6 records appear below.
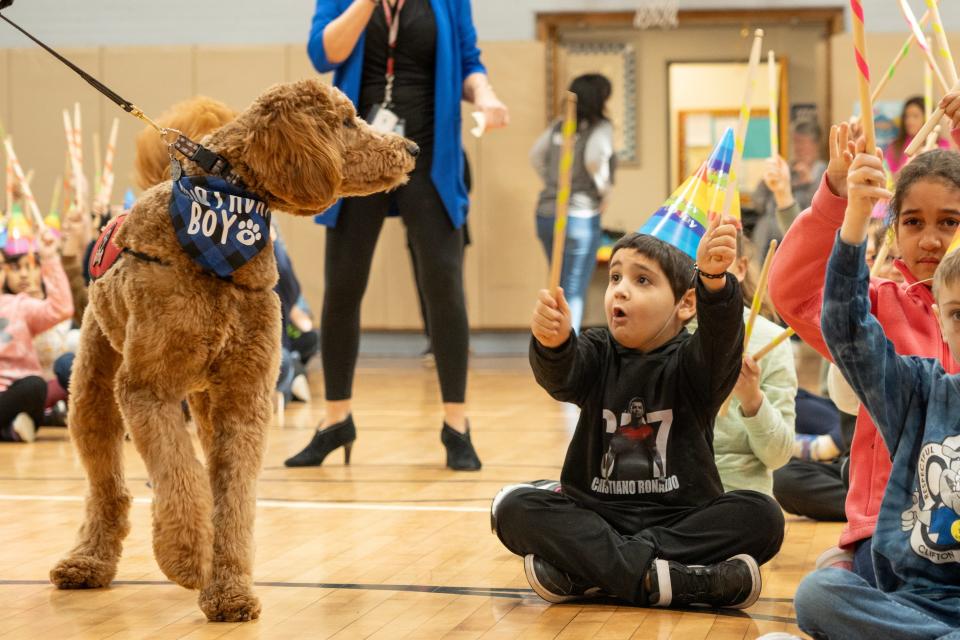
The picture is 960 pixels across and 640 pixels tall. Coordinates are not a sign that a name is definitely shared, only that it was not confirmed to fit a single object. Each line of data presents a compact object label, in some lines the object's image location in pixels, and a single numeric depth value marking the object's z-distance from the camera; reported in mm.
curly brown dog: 4316
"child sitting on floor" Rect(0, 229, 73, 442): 9437
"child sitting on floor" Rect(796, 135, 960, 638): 3467
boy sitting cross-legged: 4492
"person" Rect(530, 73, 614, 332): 13828
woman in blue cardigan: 7465
